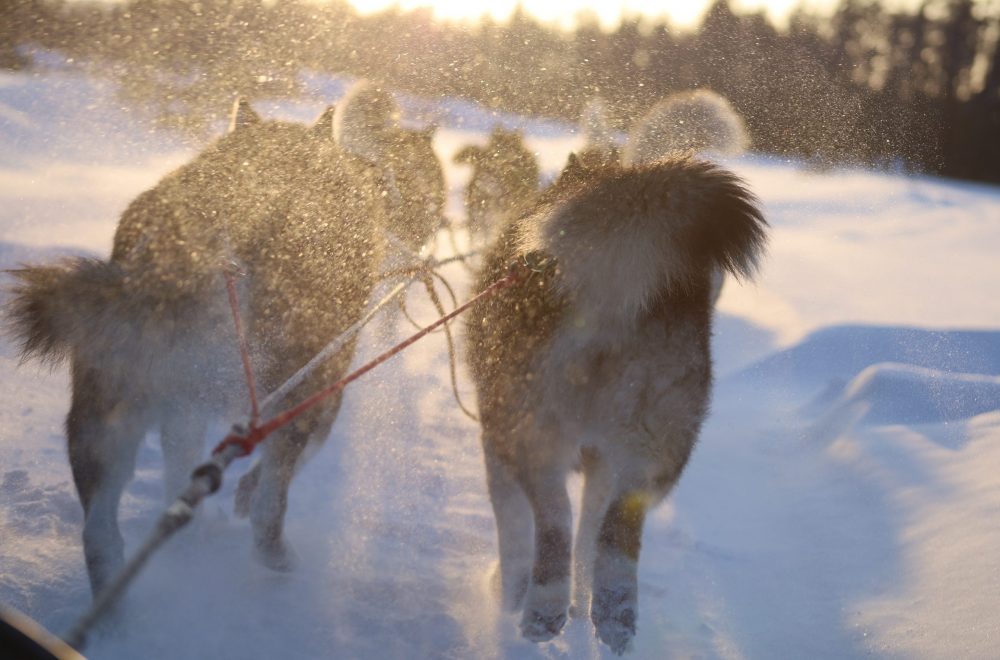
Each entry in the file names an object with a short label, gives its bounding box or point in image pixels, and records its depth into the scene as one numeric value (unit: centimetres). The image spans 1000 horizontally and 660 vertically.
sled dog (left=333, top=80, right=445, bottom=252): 452
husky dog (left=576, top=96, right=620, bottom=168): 385
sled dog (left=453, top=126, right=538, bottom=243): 458
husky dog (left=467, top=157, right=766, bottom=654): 223
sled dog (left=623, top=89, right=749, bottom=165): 406
